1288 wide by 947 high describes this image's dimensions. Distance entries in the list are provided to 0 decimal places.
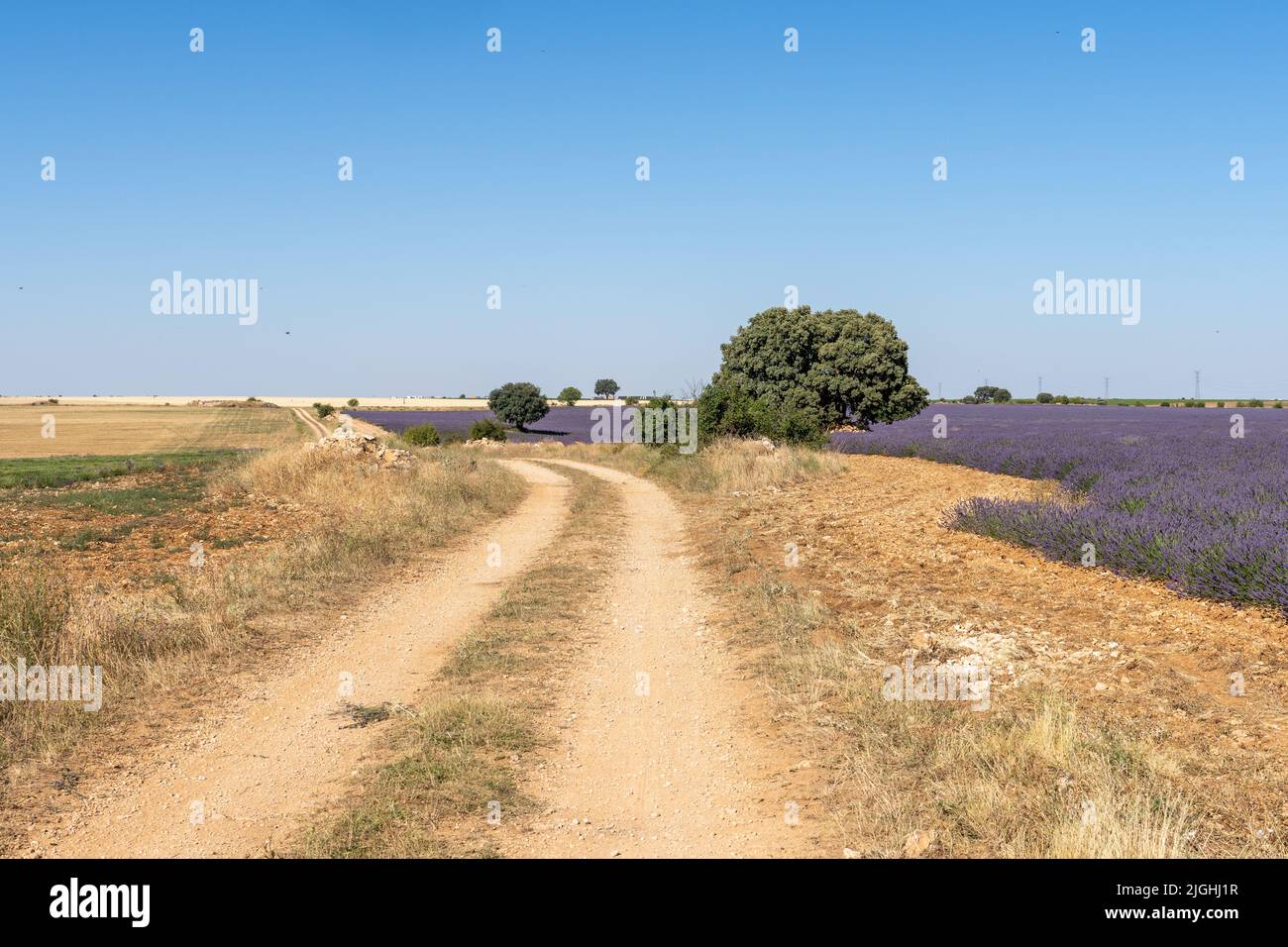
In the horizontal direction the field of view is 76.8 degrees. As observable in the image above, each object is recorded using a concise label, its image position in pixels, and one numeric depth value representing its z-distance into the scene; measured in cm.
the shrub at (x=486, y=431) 5922
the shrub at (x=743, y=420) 3156
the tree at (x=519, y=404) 7700
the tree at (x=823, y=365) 4312
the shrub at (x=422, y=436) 5031
